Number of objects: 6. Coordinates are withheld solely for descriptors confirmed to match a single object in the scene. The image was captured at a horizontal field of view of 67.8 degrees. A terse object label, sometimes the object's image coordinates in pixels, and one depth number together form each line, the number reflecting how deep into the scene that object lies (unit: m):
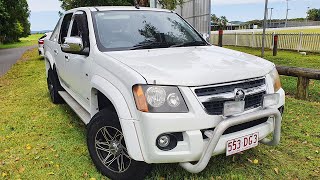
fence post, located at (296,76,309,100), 4.62
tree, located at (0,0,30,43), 19.53
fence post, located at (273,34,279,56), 11.16
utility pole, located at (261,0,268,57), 9.86
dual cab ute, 1.99
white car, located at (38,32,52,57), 11.05
